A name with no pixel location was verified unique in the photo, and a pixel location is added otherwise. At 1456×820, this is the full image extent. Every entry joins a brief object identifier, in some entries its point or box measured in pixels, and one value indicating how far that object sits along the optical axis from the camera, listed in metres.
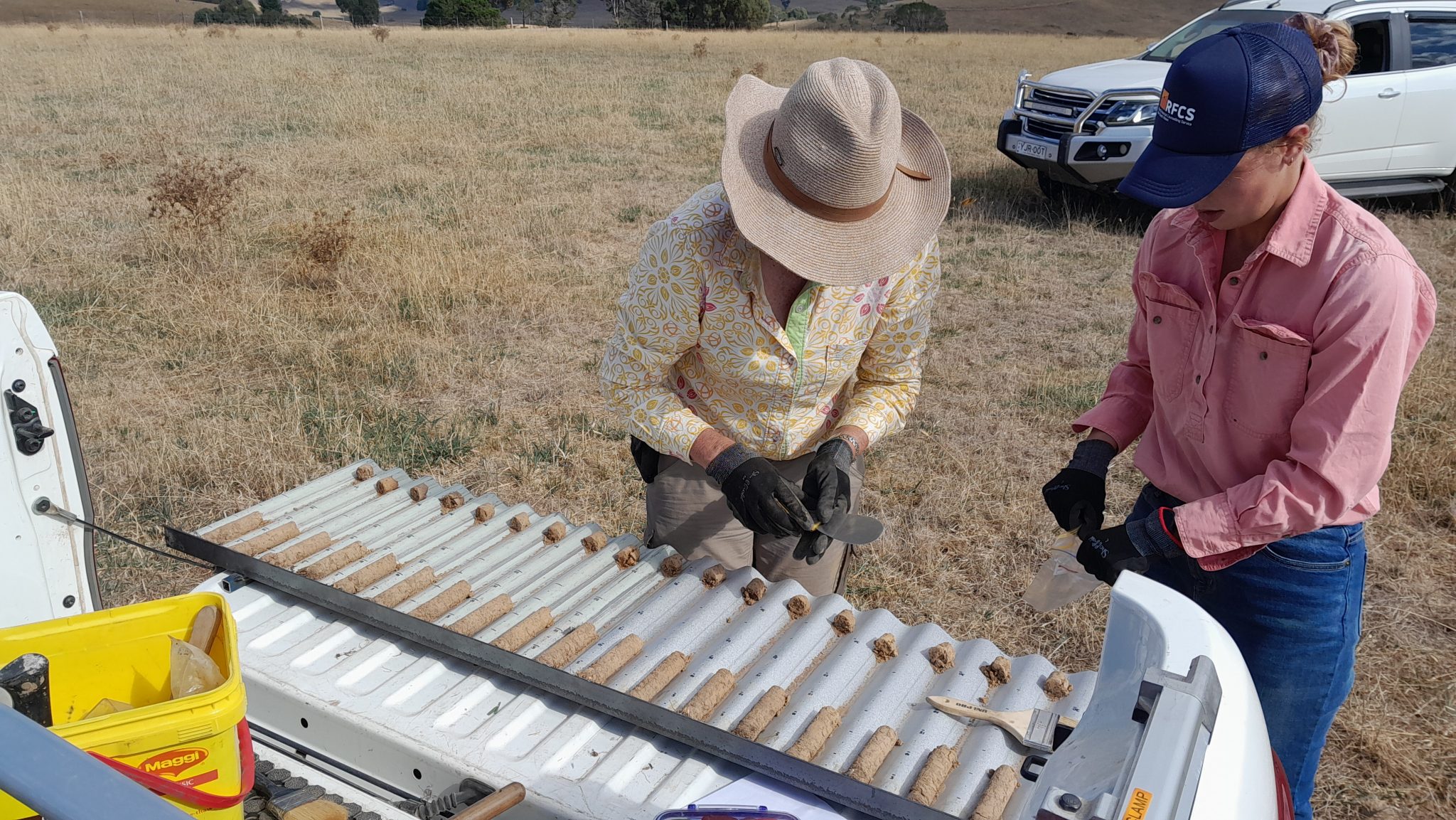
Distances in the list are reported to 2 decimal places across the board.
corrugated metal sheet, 2.31
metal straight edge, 1.96
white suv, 8.50
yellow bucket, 1.64
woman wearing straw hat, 2.28
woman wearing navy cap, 1.87
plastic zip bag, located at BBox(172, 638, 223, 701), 1.81
